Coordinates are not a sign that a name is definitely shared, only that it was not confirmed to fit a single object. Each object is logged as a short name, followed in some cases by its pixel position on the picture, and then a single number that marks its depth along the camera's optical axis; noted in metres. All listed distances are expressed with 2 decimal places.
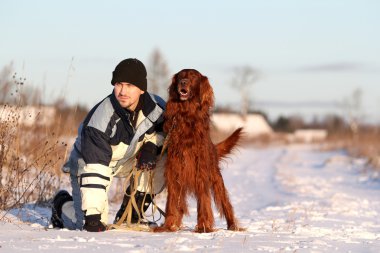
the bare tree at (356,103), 132.50
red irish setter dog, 9.13
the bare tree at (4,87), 11.23
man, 9.22
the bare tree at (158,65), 80.54
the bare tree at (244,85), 112.31
